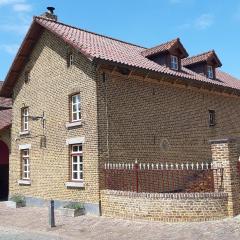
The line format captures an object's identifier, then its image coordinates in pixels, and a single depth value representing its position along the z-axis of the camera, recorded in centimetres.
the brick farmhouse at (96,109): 1650
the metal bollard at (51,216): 1387
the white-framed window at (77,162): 1719
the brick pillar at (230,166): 1289
